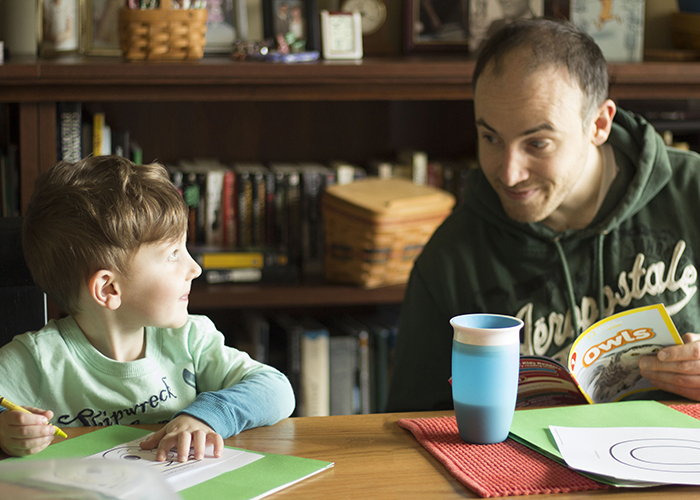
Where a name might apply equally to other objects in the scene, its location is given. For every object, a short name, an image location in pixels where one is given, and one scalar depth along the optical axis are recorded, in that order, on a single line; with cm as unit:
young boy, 241
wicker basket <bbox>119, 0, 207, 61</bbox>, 311
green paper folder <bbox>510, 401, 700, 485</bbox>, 231
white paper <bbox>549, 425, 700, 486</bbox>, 220
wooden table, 218
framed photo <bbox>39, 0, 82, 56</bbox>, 325
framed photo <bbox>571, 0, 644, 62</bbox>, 340
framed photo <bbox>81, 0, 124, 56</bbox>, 330
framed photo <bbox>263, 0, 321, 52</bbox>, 333
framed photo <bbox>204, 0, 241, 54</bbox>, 336
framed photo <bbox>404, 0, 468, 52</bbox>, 345
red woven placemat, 219
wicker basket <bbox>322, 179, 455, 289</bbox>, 321
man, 272
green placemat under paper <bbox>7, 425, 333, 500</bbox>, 217
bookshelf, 310
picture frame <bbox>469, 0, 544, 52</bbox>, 343
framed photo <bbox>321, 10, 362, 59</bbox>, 331
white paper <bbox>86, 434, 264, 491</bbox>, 219
